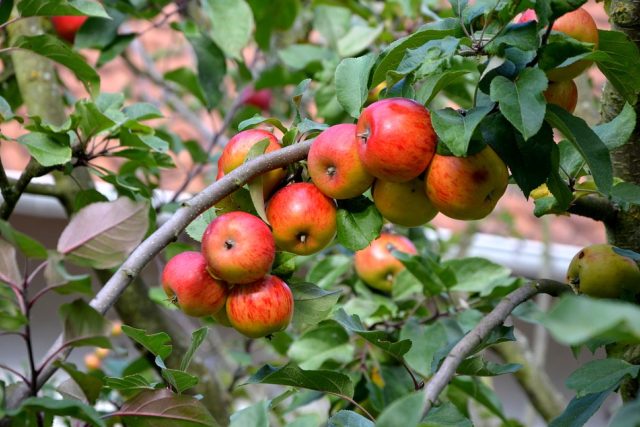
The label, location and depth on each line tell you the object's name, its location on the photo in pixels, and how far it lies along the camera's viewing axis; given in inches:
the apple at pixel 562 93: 70.7
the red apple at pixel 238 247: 69.2
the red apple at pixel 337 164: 69.9
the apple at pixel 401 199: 70.5
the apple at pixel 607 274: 74.1
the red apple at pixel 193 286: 70.4
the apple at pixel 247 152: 72.1
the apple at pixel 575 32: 69.9
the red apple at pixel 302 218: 70.6
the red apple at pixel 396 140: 68.5
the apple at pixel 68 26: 105.3
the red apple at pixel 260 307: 70.1
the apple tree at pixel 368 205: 65.1
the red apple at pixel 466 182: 68.6
